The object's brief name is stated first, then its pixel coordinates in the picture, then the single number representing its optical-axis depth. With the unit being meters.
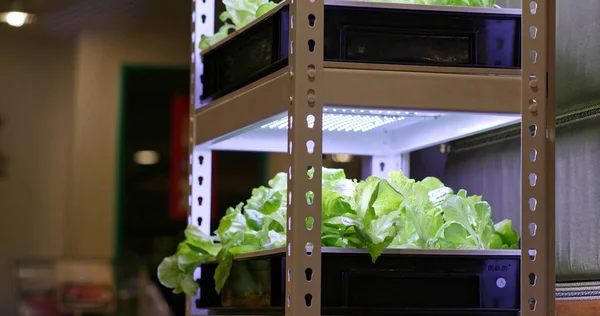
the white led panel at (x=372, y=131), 1.51
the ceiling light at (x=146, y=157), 4.65
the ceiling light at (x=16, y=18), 4.55
